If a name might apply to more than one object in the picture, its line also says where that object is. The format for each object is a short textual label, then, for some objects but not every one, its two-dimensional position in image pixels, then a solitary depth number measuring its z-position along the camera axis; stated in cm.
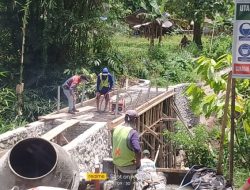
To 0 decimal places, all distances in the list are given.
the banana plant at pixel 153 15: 3331
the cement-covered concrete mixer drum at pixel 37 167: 602
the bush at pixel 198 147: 1259
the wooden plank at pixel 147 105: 1273
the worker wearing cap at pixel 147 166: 740
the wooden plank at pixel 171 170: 776
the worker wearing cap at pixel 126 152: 695
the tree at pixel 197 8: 3036
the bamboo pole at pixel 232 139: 606
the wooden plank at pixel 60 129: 1073
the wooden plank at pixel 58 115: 1281
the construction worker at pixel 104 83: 1326
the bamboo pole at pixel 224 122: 620
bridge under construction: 1047
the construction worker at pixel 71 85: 1297
